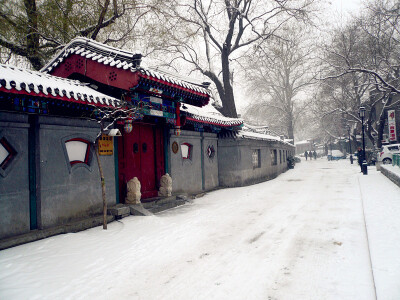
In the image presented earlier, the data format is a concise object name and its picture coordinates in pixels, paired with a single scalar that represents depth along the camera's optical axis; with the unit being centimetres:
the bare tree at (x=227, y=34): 1671
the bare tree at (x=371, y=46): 1497
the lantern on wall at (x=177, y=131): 939
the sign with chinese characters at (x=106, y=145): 698
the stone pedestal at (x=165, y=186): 895
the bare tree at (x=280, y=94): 3311
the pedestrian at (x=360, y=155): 1901
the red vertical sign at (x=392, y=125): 2090
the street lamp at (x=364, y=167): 1538
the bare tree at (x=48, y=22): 1120
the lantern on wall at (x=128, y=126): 716
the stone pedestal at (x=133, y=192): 745
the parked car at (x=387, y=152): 1969
